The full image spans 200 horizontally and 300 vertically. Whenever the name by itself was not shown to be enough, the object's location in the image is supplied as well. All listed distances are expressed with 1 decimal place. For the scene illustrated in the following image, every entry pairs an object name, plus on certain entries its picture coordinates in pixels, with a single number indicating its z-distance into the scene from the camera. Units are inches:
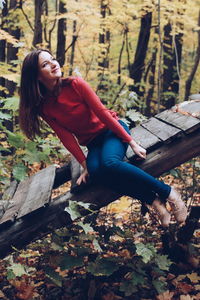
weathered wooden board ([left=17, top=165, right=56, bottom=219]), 125.4
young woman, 120.5
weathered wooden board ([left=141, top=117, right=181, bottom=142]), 126.9
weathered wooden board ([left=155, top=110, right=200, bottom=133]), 126.4
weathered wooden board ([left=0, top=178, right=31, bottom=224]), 127.8
